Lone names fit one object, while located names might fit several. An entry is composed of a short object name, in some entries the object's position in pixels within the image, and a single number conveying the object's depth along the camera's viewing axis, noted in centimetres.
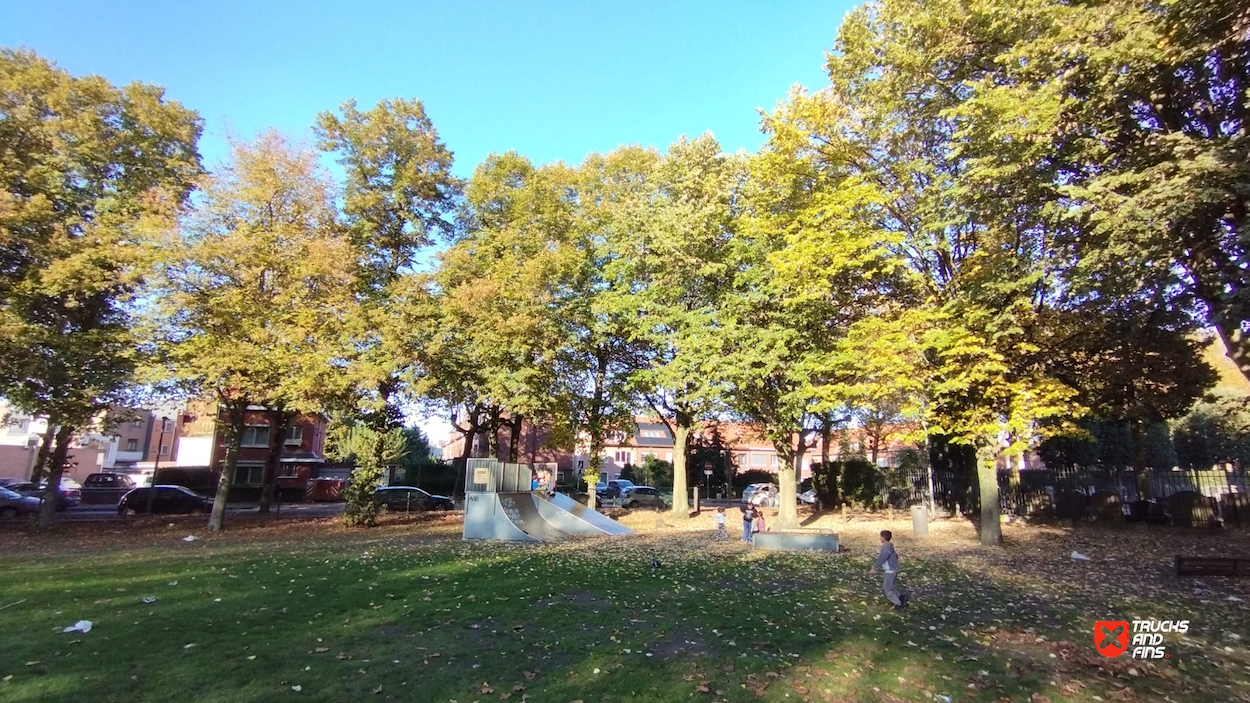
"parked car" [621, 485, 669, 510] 4122
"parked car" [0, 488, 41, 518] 2773
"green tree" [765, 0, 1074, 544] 1578
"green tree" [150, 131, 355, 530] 2061
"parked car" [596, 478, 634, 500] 4846
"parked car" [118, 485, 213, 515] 3078
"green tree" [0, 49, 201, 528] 2056
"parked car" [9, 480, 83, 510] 3256
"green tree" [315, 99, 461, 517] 2420
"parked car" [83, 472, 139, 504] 3572
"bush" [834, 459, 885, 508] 3366
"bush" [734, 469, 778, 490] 6009
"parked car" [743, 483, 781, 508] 3922
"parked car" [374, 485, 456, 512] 3578
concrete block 1686
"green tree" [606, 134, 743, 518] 2359
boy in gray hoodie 1014
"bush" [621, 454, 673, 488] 6281
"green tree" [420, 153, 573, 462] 2388
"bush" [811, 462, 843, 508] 3497
